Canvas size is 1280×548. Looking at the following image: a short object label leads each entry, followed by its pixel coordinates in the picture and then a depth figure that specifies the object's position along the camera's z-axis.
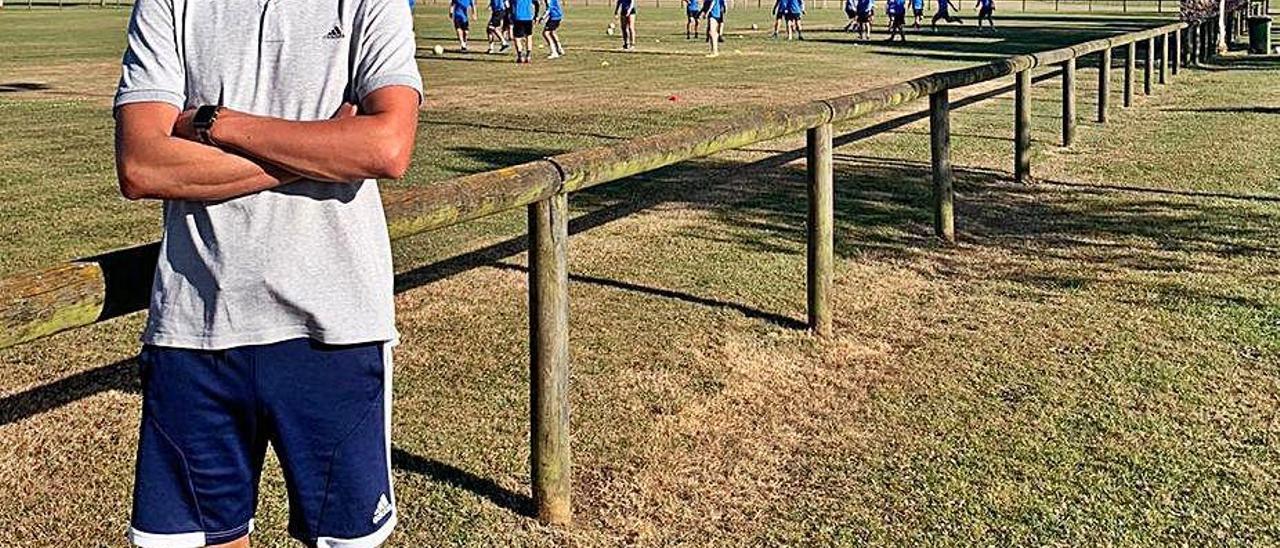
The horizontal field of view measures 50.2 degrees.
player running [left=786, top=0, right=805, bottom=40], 37.59
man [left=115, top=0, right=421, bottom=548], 2.33
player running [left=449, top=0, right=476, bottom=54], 30.53
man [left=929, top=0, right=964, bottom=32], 42.53
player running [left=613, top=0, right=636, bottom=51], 31.27
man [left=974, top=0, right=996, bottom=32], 43.50
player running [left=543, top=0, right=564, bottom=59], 27.78
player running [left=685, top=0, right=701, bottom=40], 37.62
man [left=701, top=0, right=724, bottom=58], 28.94
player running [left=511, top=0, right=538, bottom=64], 26.50
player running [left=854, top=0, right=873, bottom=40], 36.56
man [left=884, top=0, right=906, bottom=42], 35.41
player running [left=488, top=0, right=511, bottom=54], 29.77
